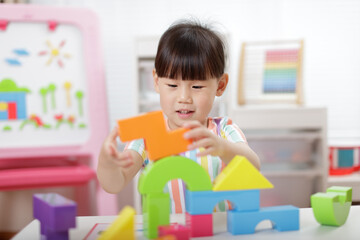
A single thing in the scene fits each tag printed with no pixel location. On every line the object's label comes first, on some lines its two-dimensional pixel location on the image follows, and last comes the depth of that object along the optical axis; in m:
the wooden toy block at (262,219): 0.70
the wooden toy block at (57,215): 0.61
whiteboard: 2.08
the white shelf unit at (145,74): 2.37
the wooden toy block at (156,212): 0.67
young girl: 0.90
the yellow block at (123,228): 0.58
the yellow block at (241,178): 0.70
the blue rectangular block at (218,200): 0.69
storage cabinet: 2.35
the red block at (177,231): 0.64
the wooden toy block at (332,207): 0.74
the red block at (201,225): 0.69
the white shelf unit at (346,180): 2.34
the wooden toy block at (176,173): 0.68
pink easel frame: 2.10
